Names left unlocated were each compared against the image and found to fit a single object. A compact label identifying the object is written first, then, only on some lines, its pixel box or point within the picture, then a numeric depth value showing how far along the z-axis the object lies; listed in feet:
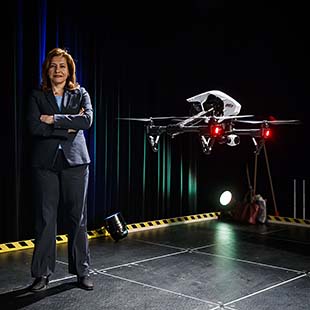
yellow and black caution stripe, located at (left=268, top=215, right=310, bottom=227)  21.75
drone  16.75
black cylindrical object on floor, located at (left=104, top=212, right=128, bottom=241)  17.61
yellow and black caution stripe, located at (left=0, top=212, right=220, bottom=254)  15.81
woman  10.96
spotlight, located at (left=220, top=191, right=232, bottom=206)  23.59
